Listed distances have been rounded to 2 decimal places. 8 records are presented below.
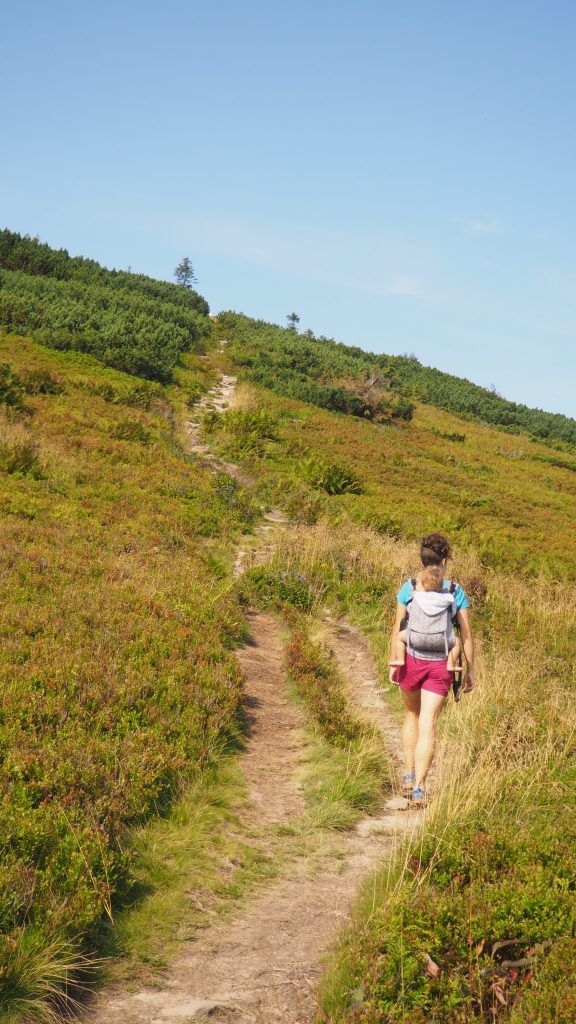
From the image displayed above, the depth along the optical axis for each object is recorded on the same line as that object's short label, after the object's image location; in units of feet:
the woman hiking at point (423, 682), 18.69
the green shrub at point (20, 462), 42.60
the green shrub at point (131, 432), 60.03
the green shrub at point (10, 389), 56.70
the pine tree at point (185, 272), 287.48
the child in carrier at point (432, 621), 18.83
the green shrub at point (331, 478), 66.18
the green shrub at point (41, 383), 64.49
